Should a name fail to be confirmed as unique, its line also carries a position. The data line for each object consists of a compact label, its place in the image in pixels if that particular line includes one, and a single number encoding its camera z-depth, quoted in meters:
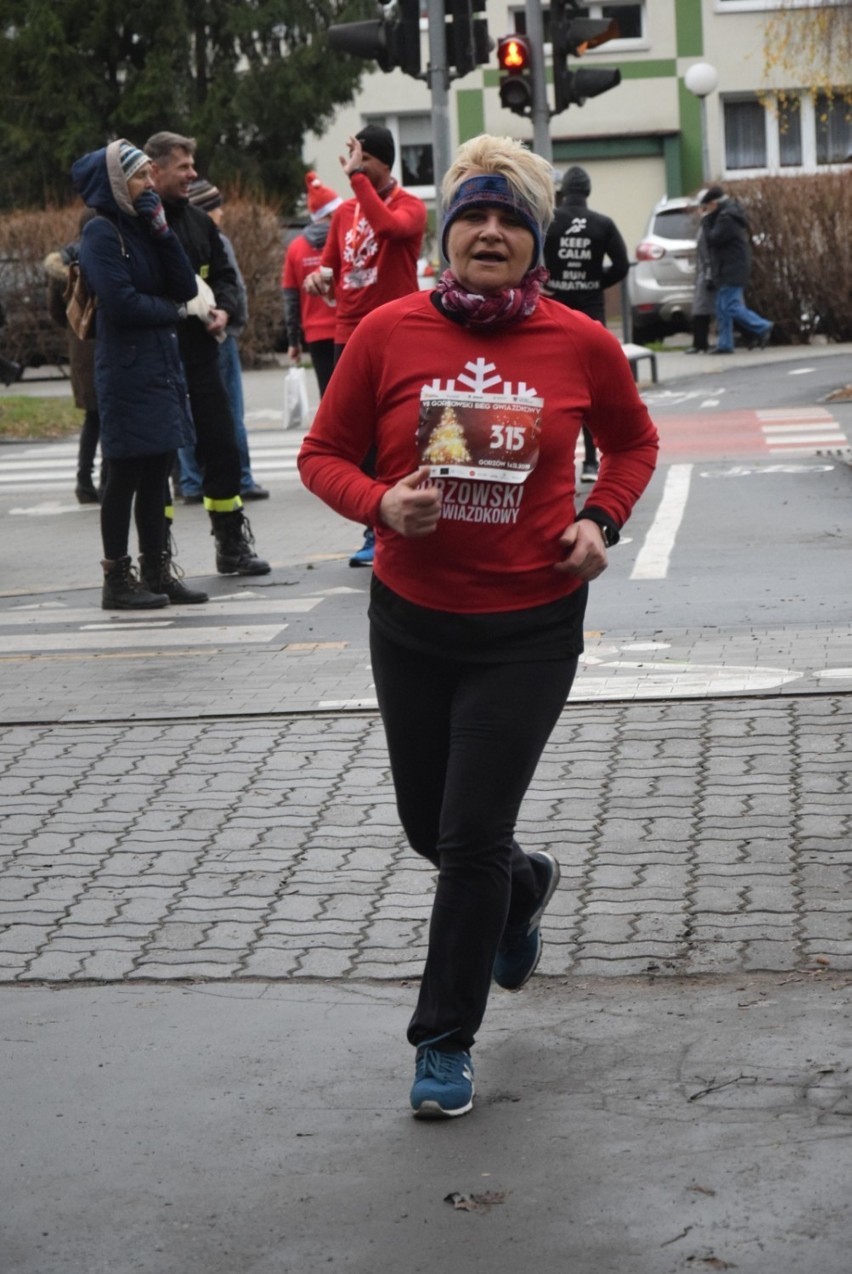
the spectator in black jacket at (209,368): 9.93
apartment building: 44.34
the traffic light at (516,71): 16.53
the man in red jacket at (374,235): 9.79
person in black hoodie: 13.17
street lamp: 37.16
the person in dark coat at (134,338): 9.27
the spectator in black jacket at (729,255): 24.06
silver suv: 27.64
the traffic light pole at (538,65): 16.72
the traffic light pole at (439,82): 15.00
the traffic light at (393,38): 14.95
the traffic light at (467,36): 15.00
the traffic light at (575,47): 16.41
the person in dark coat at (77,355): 13.68
